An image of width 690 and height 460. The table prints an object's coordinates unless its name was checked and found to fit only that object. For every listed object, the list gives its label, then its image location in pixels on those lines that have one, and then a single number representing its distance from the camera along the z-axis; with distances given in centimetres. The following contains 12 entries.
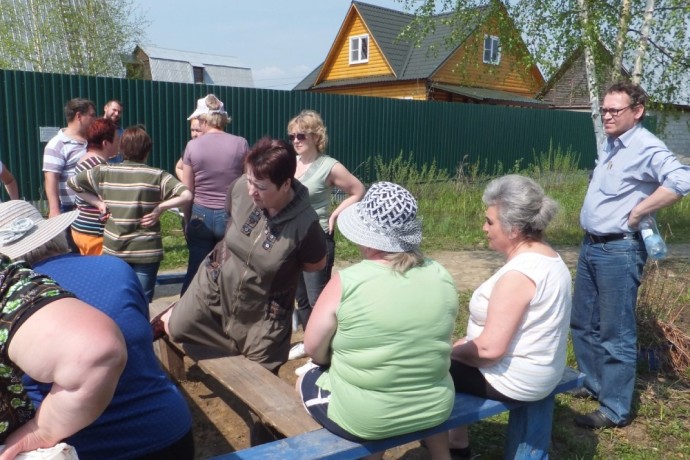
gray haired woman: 240
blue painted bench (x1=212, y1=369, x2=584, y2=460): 214
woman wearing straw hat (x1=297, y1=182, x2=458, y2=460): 210
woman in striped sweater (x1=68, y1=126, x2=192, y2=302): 352
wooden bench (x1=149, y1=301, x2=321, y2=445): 239
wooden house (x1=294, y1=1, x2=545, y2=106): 2295
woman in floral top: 132
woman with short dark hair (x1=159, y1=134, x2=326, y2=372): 271
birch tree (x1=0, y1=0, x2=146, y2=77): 1816
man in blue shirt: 315
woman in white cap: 411
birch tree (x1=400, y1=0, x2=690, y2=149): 565
